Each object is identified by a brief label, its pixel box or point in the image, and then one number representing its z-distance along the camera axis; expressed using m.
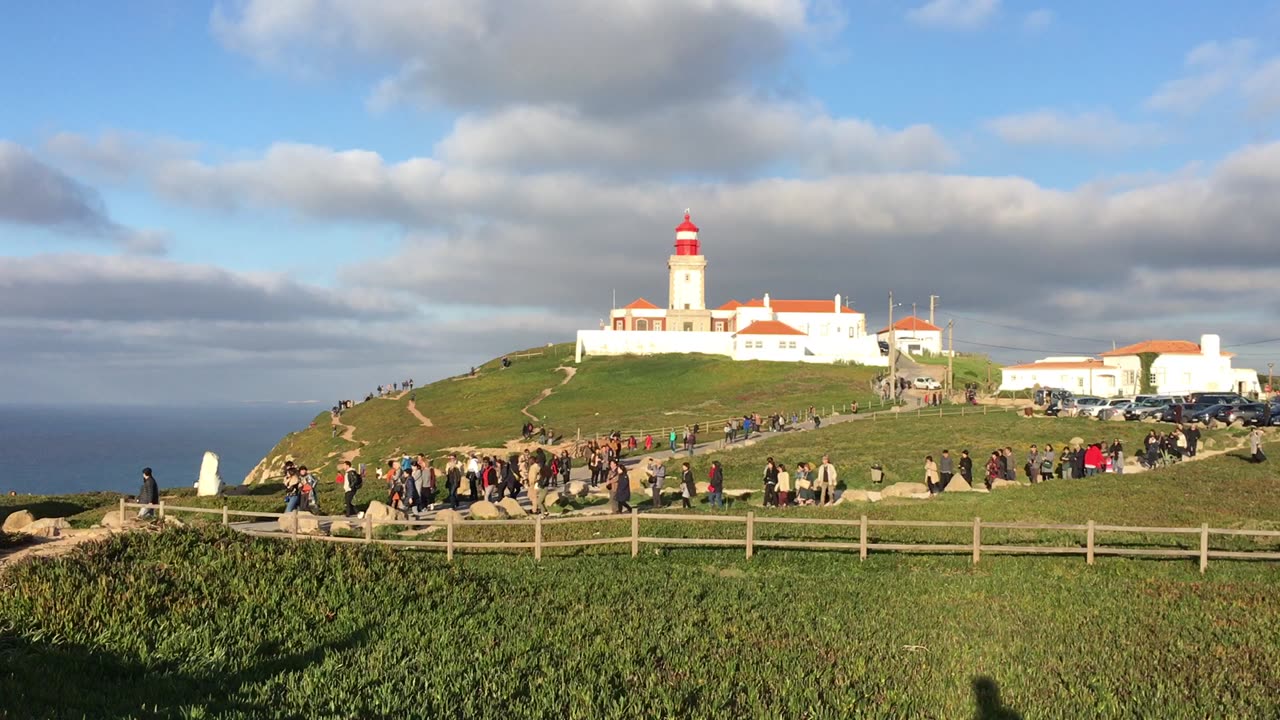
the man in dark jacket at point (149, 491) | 26.65
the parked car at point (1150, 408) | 57.00
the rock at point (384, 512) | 27.48
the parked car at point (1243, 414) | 52.50
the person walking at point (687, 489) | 30.58
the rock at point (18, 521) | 24.39
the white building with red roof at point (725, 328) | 110.56
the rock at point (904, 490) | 32.69
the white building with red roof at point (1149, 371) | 86.44
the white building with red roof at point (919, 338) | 128.50
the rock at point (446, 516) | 26.48
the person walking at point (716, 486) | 29.48
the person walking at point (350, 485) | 29.88
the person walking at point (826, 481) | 30.09
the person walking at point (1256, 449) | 36.31
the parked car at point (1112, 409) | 58.16
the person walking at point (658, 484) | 30.98
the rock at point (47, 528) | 22.22
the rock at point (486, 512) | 28.31
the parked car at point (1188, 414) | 52.46
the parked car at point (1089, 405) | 60.47
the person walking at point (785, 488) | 30.38
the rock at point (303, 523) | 22.02
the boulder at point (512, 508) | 28.70
